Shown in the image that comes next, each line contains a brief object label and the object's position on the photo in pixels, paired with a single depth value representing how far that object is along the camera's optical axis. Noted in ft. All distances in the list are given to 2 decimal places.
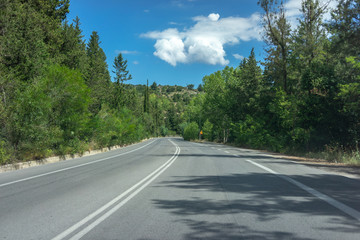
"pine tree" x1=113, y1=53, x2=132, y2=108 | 138.82
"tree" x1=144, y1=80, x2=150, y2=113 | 278.77
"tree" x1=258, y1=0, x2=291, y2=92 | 96.94
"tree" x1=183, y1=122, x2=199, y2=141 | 279.28
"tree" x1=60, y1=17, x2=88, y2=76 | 76.13
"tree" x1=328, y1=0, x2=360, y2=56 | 58.75
